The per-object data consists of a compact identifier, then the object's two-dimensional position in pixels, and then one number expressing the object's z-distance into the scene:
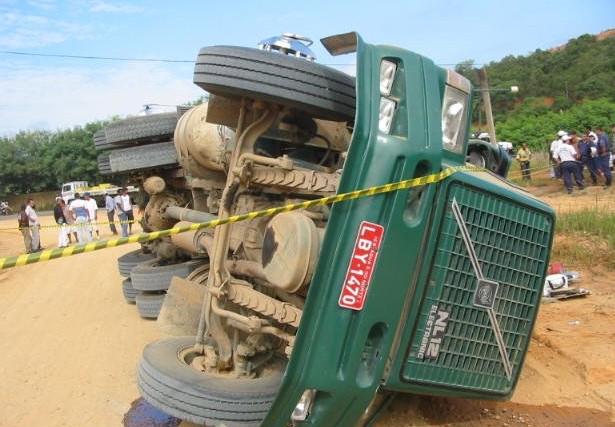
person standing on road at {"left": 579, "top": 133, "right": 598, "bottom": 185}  14.26
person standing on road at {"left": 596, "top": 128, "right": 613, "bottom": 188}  14.02
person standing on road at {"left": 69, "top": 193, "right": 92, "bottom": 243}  15.75
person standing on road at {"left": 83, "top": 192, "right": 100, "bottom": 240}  16.00
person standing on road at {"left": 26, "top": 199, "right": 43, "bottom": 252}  14.83
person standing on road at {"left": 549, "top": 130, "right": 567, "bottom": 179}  15.53
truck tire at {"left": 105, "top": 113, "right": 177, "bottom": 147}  5.73
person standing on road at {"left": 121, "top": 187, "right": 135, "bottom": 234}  15.29
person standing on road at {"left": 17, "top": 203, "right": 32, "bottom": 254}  15.13
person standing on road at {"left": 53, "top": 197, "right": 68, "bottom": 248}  17.44
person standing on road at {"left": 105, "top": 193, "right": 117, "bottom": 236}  18.52
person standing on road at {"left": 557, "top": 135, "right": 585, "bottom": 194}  14.09
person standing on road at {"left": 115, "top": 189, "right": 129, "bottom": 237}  15.32
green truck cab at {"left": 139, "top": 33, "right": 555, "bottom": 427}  2.45
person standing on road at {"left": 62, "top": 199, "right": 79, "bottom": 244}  16.59
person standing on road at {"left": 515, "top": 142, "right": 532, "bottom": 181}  17.91
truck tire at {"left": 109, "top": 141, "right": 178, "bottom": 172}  5.81
